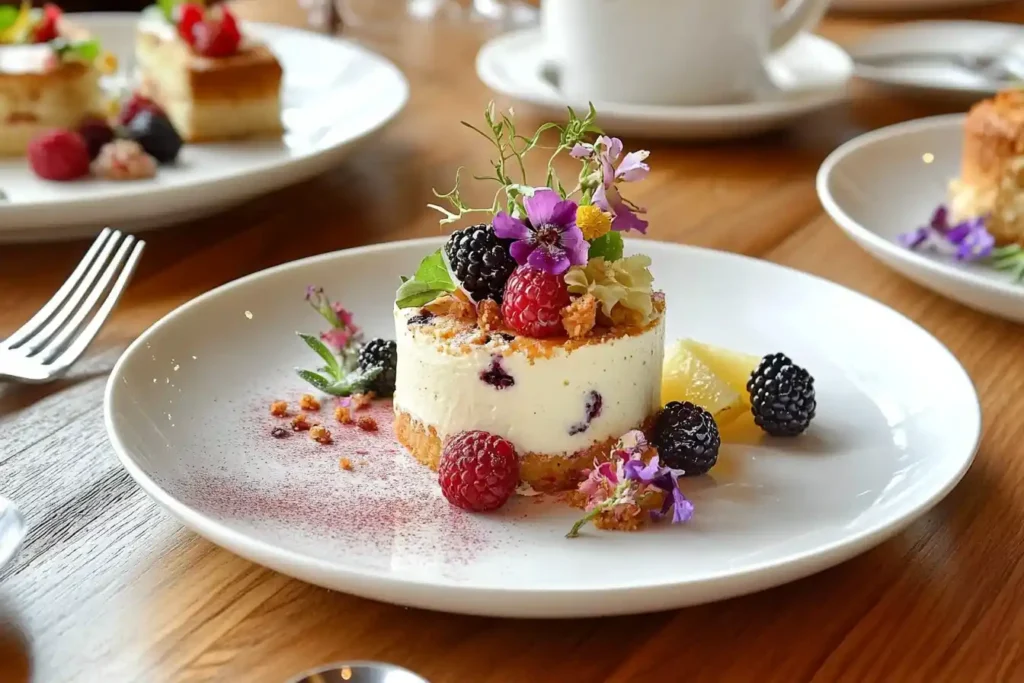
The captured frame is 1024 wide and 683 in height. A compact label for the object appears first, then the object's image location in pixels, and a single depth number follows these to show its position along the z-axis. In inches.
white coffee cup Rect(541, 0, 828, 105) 27.9
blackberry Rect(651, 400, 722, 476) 17.5
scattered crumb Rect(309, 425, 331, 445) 18.2
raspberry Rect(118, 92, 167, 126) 27.4
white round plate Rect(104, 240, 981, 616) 15.1
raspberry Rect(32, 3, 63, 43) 30.4
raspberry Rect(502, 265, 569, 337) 17.4
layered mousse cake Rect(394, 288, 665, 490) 17.8
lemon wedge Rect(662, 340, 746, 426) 18.7
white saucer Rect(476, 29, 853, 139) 28.1
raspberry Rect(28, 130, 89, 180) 25.4
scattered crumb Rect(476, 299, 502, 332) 17.9
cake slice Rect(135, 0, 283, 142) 28.3
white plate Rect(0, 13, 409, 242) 22.6
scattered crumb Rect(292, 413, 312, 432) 18.4
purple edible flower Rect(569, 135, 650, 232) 17.7
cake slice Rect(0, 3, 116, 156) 28.8
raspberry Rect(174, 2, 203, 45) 30.0
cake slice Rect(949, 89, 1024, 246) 24.4
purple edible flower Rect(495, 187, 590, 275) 17.3
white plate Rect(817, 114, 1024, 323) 21.1
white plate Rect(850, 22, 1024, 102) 31.2
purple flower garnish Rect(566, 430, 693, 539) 16.5
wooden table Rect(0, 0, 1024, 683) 15.0
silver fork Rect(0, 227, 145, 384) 19.4
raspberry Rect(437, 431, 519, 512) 16.8
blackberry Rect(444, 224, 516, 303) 17.7
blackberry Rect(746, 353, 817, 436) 18.2
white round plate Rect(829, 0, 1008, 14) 41.8
